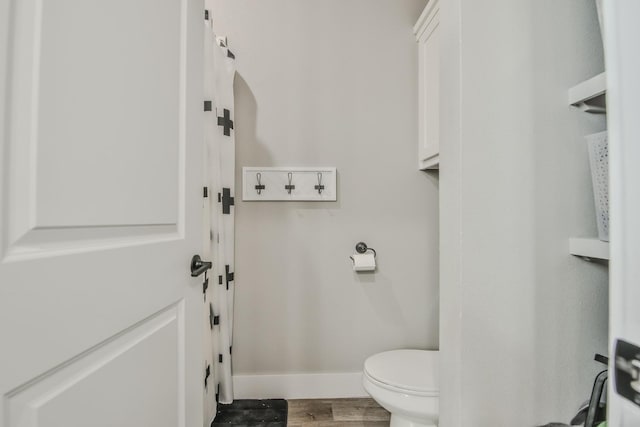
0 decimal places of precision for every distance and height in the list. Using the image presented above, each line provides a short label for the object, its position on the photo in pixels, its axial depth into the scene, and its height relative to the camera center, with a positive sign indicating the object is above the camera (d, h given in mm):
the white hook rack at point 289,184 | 1686 +209
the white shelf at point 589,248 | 664 -73
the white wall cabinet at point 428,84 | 1493 +776
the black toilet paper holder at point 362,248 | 1696 -182
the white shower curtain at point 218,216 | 1387 +9
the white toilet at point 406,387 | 1076 -683
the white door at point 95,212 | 423 +9
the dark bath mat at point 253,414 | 1447 -1073
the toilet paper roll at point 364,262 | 1601 -254
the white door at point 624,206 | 360 +17
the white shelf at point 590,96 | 667 +317
